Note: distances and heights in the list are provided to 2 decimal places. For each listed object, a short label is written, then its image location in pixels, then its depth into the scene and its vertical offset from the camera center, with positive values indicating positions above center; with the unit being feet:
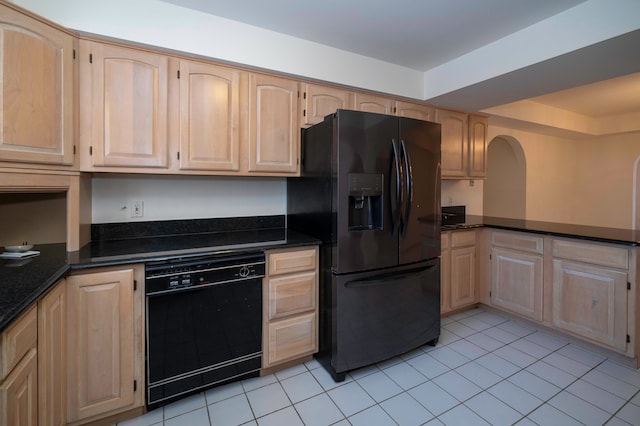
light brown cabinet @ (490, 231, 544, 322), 8.66 -1.92
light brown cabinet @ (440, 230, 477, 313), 9.29 -1.91
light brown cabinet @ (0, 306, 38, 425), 2.91 -1.79
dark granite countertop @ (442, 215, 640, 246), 7.18 -0.53
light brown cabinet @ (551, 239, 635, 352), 7.02 -2.04
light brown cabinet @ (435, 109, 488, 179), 9.86 +2.30
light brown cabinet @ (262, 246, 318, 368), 6.36 -2.13
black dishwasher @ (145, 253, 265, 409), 5.31 -2.19
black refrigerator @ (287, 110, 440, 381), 6.22 -0.36
